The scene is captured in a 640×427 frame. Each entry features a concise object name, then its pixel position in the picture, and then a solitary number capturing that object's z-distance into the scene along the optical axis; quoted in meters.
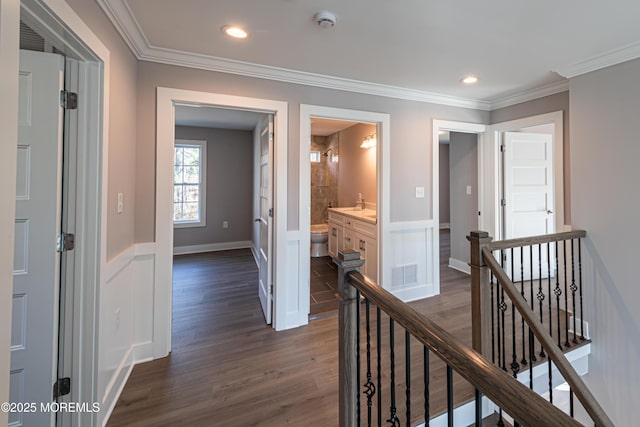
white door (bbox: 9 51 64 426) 1.28
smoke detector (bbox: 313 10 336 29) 1.74
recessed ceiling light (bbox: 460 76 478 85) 2.77
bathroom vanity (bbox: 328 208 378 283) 3.36
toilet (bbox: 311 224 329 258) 5.09
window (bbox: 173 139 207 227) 5.43
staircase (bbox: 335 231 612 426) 0.69
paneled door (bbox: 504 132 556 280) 3.55
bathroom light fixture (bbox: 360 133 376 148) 4.35
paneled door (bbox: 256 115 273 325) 2.63
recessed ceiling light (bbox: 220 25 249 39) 1.90
